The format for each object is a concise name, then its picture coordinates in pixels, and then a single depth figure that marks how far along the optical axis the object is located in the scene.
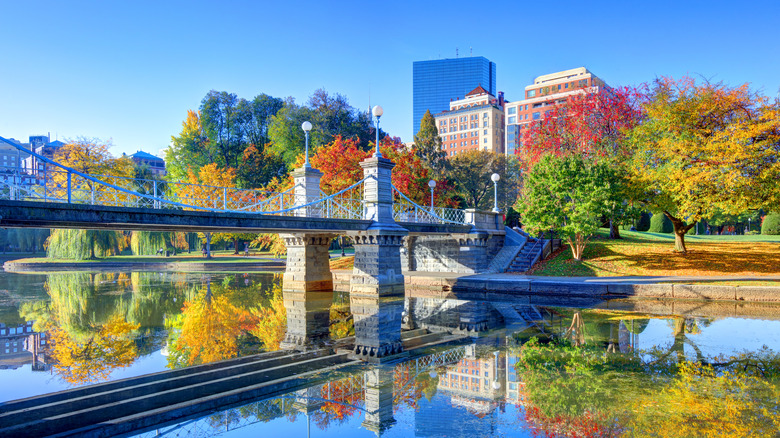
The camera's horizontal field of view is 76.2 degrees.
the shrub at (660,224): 35.94
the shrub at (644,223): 37.19
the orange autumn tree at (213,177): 36.62
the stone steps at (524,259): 25.99
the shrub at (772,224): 33.97
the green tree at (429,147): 44.94
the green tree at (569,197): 22.81
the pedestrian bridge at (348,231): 12.20
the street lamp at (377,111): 17.97
